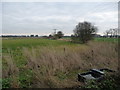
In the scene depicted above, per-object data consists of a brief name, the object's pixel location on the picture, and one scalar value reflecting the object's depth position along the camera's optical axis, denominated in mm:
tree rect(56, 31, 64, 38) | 47463
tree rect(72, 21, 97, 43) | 19403
